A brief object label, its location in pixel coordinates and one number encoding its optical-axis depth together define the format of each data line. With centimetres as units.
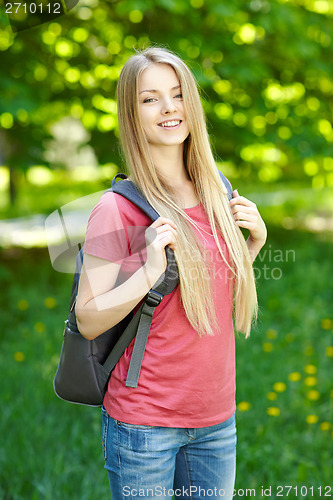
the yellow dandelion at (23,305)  479
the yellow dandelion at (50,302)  485
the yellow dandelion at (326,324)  424
